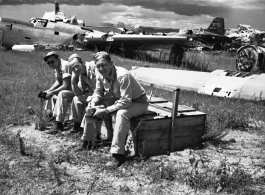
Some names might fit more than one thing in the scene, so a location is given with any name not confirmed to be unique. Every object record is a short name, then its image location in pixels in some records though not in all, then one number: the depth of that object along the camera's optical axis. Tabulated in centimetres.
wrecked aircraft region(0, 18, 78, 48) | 1784
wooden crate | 419
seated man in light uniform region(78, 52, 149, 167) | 393
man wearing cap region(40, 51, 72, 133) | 509
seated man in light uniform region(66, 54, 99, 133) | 481
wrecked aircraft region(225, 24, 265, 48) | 2688
